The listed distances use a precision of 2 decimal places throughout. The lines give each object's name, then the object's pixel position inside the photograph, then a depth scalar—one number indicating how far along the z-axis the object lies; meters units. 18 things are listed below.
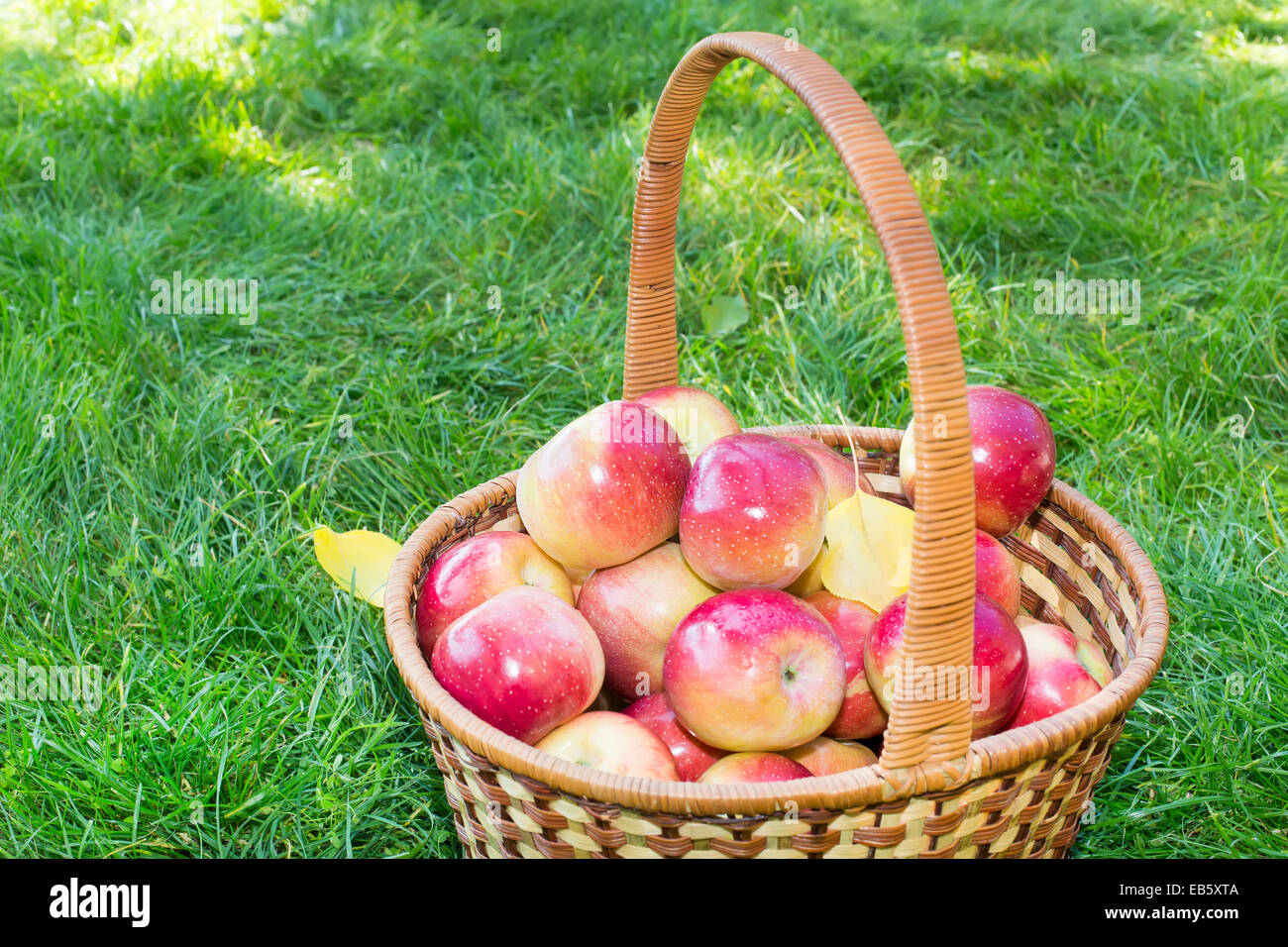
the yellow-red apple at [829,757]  1.17
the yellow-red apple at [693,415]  1.26
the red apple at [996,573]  1.22
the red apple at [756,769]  1.14
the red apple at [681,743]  1.17
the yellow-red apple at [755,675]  1.13
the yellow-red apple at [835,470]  1.24
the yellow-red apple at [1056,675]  1.17
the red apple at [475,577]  1.20
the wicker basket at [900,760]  1.06
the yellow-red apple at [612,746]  1.14
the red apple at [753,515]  1.17
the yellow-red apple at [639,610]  1.20
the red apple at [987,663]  1.13
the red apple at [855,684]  1.18
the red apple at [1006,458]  1.24
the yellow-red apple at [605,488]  1.20
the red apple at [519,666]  1.15
